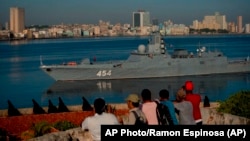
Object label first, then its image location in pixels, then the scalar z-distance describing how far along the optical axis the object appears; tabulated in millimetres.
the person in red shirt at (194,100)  9049
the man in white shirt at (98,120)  7257
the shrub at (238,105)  15355
